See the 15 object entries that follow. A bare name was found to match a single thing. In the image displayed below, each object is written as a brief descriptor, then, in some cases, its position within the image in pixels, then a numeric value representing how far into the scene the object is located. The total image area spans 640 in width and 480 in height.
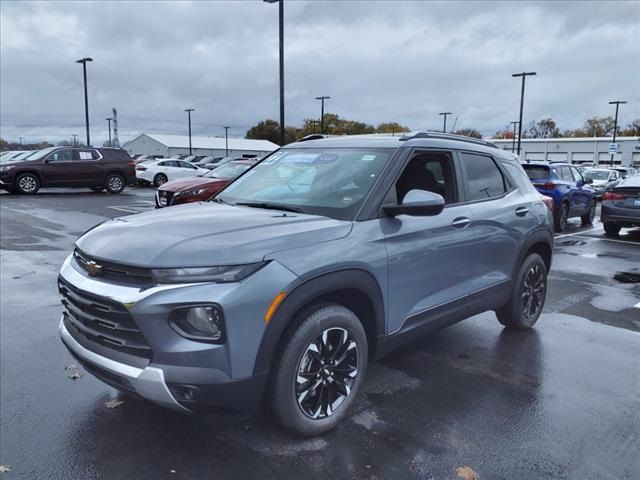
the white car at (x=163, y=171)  26.84
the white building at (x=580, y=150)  68.06
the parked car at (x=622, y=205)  11.48
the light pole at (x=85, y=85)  34.66
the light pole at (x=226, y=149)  88.47
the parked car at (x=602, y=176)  23.86
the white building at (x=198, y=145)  95.19
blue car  12.50
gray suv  2.56
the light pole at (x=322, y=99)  49.57
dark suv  19.98
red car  10.64
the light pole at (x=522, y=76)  36.41
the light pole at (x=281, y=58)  17.52
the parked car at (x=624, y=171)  30.92
